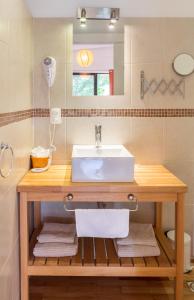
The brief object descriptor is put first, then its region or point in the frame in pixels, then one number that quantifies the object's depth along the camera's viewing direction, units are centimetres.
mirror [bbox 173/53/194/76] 188
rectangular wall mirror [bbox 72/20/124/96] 188
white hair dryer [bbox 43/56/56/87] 183
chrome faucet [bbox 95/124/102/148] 186
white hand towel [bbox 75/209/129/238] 154
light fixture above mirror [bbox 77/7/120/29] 183
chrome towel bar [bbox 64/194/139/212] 150
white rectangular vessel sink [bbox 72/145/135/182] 153
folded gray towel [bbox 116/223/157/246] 166
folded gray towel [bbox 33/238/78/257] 160
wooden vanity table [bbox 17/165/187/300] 150
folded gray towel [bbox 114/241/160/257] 161
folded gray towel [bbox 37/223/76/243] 165
